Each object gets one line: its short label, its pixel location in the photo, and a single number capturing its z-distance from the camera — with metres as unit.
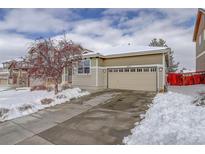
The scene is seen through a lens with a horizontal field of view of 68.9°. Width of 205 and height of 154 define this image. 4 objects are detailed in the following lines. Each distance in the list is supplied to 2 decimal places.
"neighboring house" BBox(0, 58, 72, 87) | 16.42
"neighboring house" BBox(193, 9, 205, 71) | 14.42
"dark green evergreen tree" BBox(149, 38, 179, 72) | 40.34
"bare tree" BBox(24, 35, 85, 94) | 10.35
